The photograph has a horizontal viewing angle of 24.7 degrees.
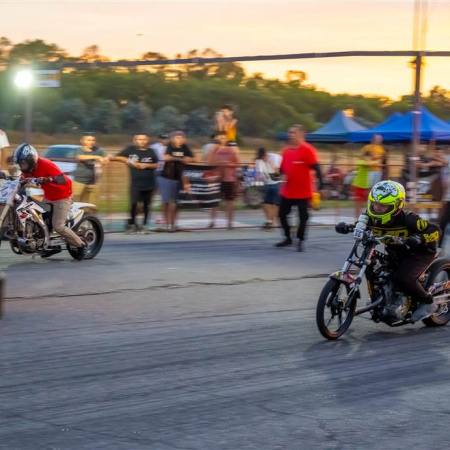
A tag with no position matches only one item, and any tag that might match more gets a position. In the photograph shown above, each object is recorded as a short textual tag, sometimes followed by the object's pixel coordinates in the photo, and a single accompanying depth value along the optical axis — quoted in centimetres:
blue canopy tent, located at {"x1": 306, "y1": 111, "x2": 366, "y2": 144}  3192
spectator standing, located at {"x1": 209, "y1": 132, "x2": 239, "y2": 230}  1834
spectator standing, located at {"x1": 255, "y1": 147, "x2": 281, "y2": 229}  1861
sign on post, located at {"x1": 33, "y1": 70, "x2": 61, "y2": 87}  1780
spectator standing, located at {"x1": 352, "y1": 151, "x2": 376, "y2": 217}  1959
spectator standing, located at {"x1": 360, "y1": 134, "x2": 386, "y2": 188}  1959
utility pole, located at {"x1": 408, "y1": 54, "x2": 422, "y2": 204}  1725
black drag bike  852
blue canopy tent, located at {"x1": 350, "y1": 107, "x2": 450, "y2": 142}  2725
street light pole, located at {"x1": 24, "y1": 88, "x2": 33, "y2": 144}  1734
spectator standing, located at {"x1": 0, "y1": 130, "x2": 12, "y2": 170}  1830
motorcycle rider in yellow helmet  866
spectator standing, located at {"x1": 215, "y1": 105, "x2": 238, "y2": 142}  2088
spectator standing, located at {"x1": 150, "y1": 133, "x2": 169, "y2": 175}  1934
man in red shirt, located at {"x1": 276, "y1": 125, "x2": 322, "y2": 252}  1517
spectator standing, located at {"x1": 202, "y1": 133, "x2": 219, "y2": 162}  1936
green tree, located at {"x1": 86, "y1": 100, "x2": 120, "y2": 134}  4012
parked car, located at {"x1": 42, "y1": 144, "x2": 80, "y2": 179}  2370
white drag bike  1234
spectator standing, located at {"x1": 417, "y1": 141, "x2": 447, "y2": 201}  1978
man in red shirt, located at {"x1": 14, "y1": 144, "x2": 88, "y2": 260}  1251
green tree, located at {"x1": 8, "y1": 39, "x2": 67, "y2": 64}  3888
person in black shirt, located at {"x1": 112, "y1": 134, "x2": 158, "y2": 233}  1698
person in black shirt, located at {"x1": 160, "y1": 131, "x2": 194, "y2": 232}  1767
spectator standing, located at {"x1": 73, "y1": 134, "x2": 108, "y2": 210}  1755
